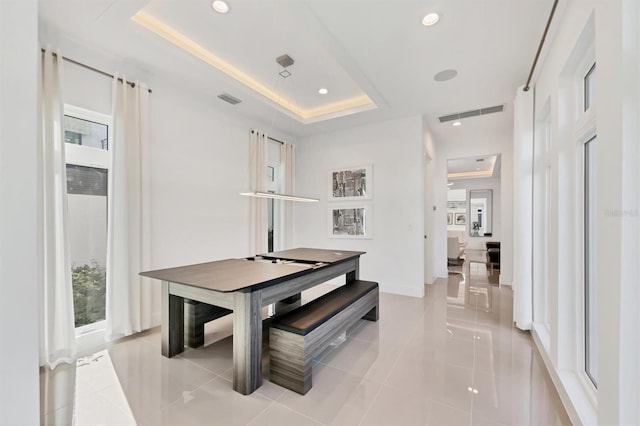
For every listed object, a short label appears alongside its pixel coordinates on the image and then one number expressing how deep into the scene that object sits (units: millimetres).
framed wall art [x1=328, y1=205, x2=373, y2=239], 5031
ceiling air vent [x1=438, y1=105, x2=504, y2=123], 4207
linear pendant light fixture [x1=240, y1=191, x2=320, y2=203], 2966
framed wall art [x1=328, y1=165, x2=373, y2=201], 5008
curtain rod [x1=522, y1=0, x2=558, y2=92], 2128
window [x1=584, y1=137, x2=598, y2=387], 1899
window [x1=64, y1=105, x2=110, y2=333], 2721
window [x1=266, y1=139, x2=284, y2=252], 5207
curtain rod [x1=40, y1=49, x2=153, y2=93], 2588
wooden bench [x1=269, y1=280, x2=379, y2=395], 2076
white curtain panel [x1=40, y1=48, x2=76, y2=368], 2320
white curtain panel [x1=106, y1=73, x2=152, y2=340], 2846
